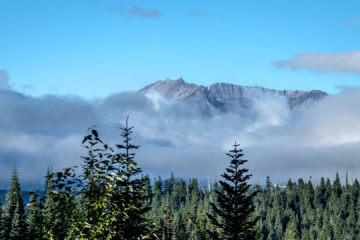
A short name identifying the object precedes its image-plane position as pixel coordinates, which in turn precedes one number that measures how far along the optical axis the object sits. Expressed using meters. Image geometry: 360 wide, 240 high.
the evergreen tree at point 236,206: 73.32
